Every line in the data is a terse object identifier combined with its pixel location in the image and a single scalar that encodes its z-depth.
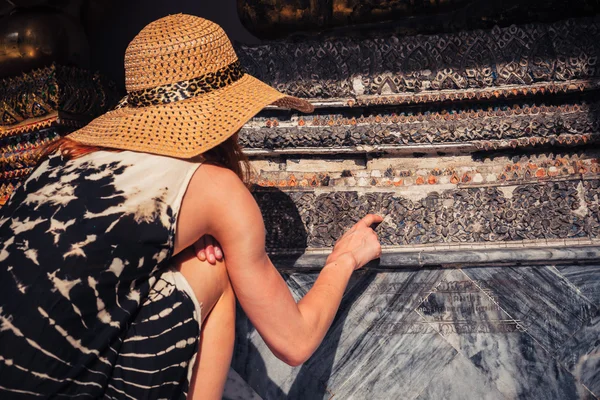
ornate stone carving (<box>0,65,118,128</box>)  2.12
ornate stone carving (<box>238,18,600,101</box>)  1.77
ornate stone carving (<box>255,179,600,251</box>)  1.63
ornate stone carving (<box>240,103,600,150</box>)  1.73
